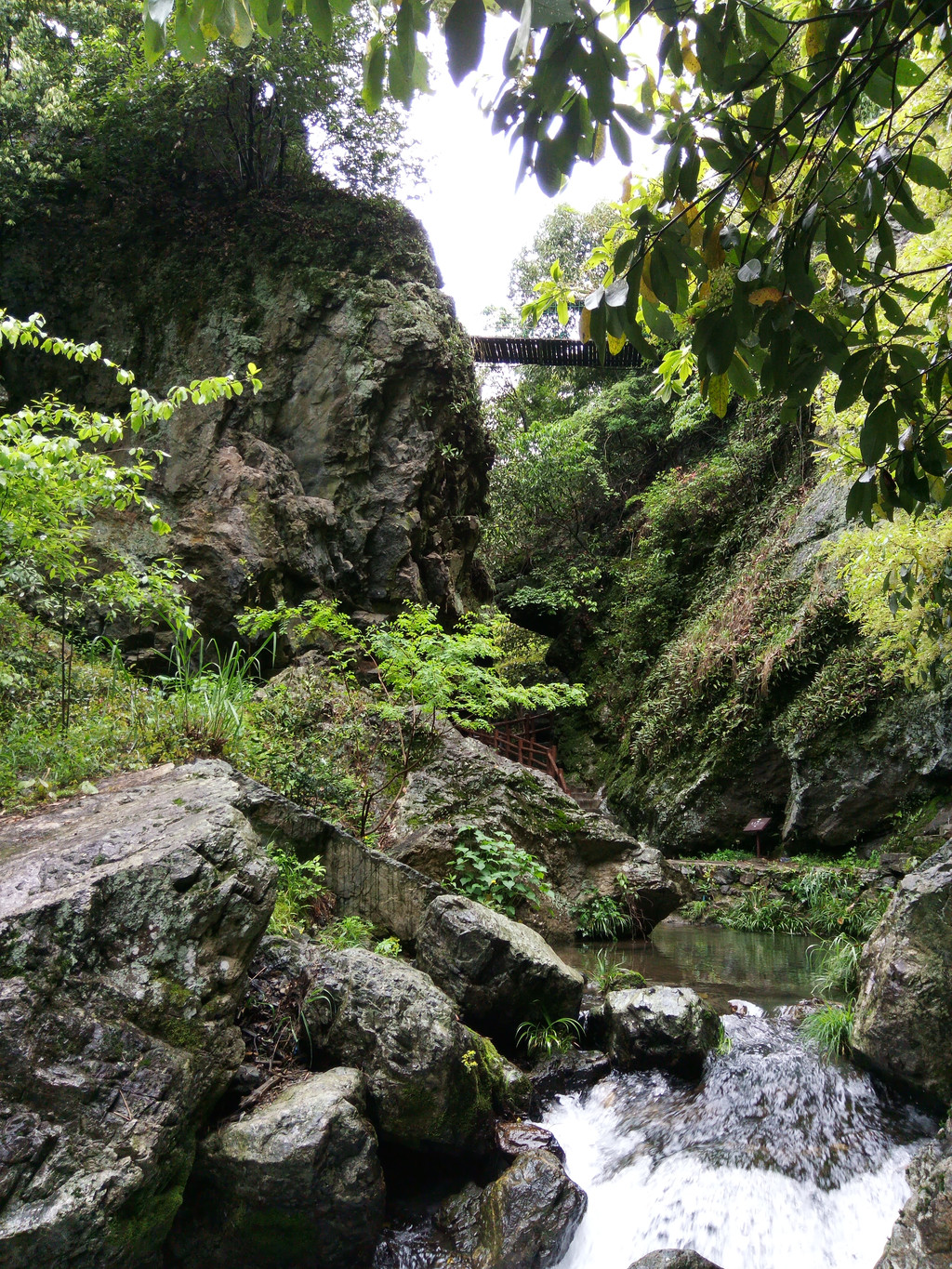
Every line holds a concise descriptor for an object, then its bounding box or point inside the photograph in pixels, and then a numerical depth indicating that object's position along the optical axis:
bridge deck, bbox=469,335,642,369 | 16.84
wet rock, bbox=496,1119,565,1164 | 3.38
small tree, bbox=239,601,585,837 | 5.72
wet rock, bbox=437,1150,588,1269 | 2.92
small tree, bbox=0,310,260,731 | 3.54
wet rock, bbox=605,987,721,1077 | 4.24
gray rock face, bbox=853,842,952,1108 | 3.68
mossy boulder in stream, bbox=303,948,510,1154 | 3.11
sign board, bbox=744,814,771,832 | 10.59
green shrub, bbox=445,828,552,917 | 5.68
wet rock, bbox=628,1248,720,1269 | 2.72
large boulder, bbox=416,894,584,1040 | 4.17
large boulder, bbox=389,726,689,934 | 6.70
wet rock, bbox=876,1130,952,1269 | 2.42
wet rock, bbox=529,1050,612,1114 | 4.11
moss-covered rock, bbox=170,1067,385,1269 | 2.63
